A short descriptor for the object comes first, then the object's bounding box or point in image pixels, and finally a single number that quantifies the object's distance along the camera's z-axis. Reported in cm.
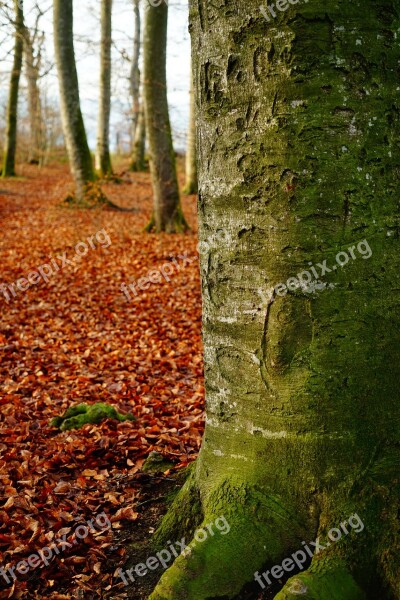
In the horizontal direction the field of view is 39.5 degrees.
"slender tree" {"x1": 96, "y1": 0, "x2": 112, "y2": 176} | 2020
